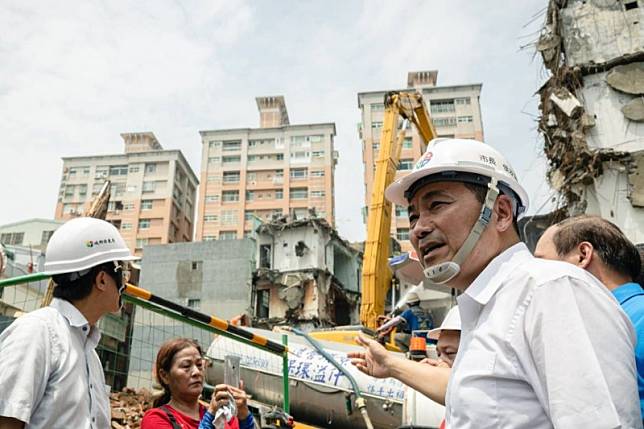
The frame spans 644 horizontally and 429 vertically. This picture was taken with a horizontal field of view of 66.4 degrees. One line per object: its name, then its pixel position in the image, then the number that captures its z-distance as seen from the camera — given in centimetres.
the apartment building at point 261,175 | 5453
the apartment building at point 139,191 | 5562
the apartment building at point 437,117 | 5200
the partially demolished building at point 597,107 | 916
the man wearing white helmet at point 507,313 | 117
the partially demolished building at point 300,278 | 3066
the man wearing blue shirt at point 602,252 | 228
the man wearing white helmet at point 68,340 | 190
